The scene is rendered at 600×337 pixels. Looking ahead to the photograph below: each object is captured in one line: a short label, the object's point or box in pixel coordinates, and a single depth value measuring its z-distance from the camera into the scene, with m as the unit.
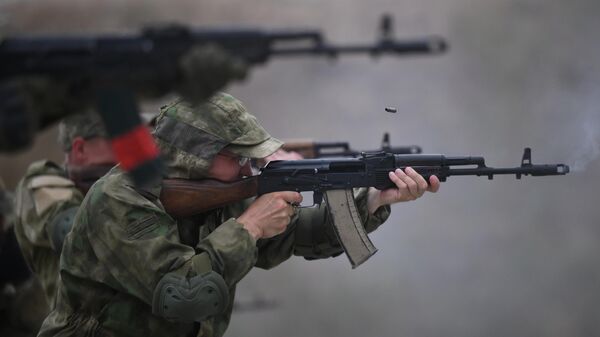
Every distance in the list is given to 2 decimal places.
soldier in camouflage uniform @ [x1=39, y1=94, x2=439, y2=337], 9.51
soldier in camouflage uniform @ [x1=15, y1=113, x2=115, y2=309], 12.77
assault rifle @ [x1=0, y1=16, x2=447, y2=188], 6.37
